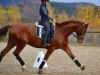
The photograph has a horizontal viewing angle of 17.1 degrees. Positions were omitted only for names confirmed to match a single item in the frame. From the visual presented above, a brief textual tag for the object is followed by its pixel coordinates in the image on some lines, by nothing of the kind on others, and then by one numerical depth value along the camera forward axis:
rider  10.30
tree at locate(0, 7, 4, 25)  46.97
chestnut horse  10.46
